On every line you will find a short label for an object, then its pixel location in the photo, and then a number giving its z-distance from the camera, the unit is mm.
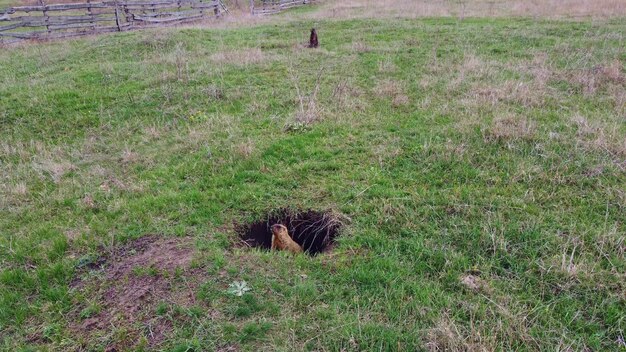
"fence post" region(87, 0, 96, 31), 17400
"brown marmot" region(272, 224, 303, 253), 4402
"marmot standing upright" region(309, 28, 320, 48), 11914
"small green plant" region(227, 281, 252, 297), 3668
